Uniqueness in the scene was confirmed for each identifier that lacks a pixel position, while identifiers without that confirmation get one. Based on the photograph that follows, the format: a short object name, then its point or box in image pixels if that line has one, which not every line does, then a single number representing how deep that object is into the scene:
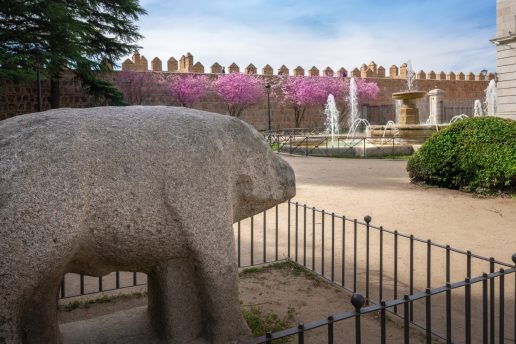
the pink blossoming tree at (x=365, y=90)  38.31
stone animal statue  1.99
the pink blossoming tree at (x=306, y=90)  36.22
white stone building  18.77
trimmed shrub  9.15
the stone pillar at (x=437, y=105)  28.75
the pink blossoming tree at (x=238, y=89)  34.12
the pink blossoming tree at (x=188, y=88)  32.72
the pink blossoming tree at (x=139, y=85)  31.02
